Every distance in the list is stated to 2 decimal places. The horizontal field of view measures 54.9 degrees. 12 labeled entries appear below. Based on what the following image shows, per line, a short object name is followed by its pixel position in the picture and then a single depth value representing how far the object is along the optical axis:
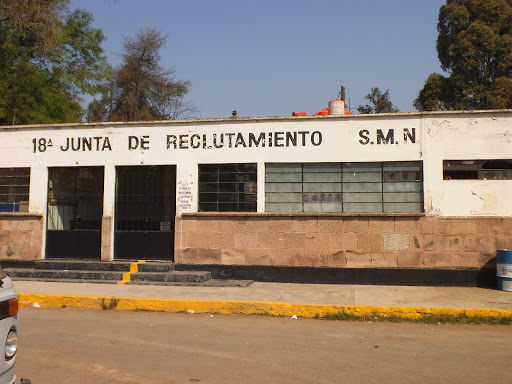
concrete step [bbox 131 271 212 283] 11.48
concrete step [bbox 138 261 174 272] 12.06
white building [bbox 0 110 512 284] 11.17
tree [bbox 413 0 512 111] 27.72
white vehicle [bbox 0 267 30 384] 3.00
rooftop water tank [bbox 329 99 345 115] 12.78
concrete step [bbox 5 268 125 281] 11.83
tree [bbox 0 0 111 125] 18.02
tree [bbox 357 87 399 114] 45.56
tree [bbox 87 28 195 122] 40.59
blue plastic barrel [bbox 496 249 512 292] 10.25
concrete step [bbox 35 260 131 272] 12.27
